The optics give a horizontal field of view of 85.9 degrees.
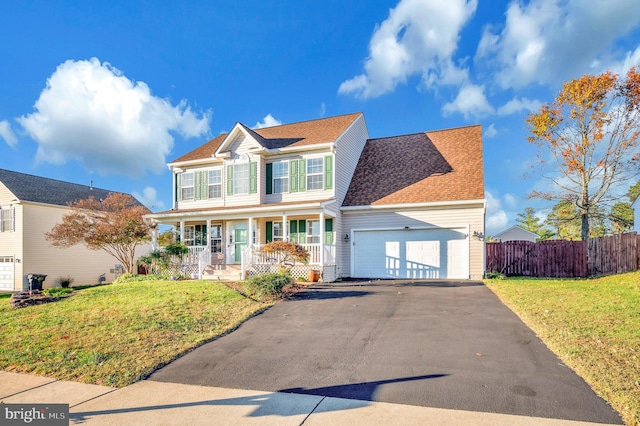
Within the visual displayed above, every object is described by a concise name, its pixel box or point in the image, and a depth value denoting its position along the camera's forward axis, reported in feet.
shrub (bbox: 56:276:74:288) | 72.49
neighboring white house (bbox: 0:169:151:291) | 69.51
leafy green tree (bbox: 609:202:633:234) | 107.34
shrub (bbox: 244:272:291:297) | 33.76
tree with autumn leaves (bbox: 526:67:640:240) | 58.29
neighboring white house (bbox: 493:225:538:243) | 122.56
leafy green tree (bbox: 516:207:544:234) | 140.77
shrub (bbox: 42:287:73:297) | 44.67
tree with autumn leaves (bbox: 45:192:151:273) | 55.16
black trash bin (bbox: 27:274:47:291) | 42.27
